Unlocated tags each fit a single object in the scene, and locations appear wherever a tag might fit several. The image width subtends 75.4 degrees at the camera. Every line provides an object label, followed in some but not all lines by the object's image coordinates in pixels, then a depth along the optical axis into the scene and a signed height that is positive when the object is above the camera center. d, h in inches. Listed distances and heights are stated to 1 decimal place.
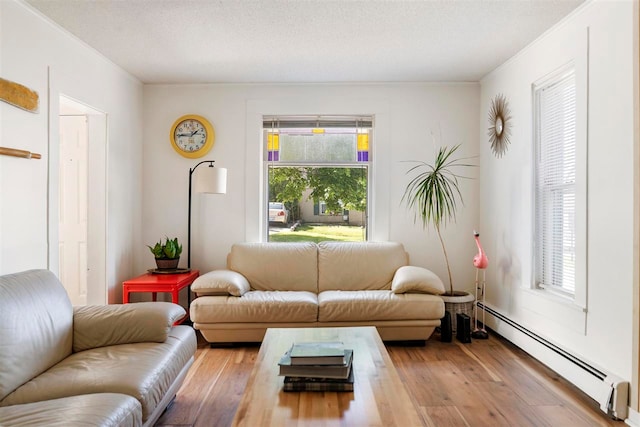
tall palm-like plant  171.0 +8.2
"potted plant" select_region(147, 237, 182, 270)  156.9 -18.2
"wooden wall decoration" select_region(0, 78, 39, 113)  97.3 +27.3
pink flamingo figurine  147.4 -19.8
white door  152.2 -4.1
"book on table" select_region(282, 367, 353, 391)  70.5 -30.0
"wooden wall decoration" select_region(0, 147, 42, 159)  96.1 +12.9
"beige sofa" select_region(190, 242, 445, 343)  135.9 -32.5
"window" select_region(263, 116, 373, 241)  178.2 +16.5
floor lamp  153.2 +10.1
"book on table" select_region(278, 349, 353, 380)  71.6 -28.2
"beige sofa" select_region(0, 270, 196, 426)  64.0 -30.2
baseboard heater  90.0 -40.0
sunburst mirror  150.0 +32.0
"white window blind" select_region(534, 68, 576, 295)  117.0 +8.4
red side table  139.6 -26.5
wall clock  173.3 +30.1
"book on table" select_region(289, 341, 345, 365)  72.8 -26.0
